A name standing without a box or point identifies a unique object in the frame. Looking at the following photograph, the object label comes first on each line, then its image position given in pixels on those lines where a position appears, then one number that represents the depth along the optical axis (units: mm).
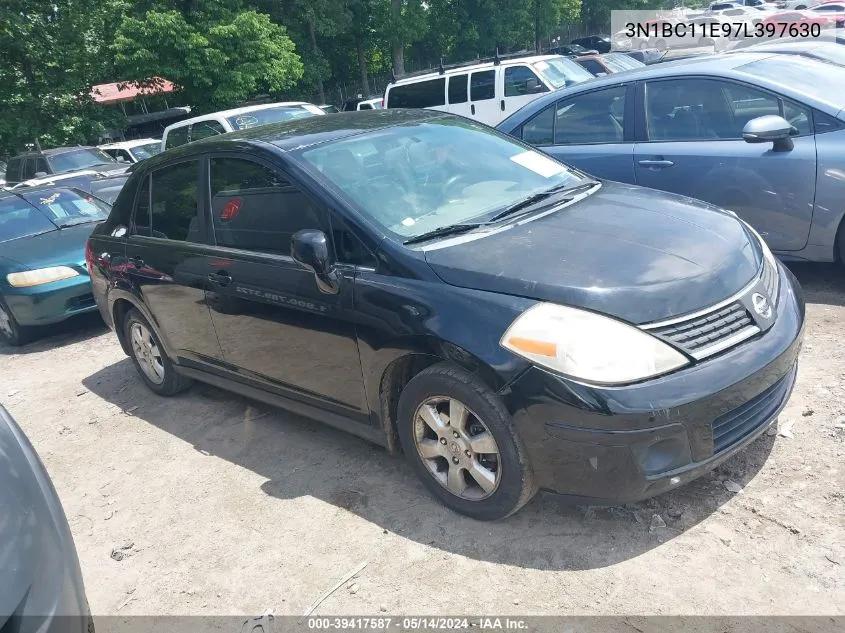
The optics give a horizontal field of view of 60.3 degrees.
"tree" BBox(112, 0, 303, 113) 20844
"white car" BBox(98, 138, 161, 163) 16203
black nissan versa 2697
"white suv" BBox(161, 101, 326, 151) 11773
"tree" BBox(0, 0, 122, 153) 18750
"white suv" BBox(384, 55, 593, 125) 13117
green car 7020
